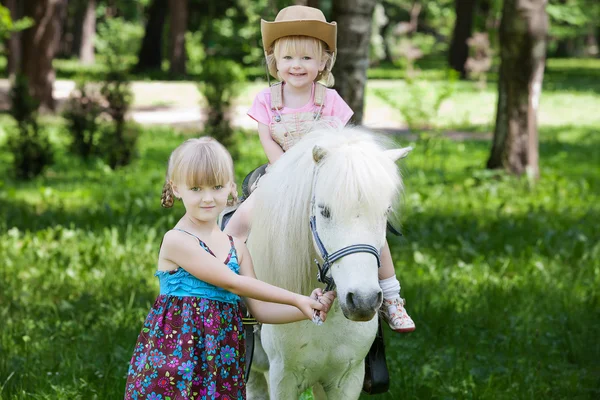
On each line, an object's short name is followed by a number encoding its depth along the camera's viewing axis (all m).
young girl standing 5.37
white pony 5.13
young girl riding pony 6.57
